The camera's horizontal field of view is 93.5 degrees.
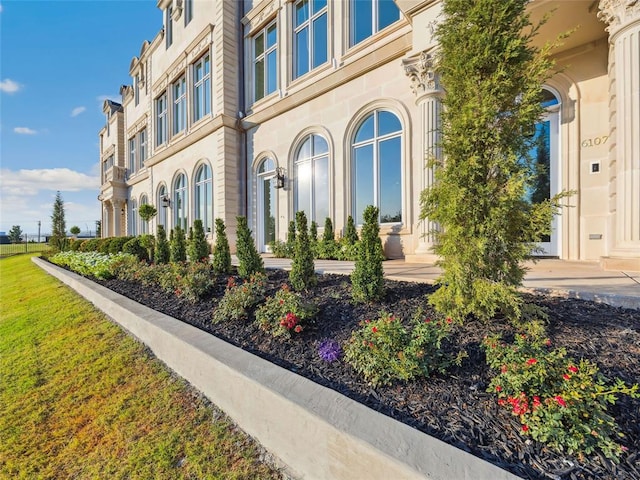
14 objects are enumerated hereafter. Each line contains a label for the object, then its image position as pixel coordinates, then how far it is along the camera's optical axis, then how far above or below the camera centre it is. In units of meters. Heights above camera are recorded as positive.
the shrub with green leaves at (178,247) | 7.31 -0.24
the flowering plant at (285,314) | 2.91 -0.81
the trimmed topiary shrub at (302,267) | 4.23 -0.45
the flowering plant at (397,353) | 2.04 -0.84
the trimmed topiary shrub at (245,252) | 4.96 -0.26
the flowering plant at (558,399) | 1.40 -0.86
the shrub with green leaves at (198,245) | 6.58 -0.18
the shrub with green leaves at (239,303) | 3.56 -0.81
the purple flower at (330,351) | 2.46 -0.97
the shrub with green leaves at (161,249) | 8.04 -0.30
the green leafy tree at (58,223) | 21.80 +1.27
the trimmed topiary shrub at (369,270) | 3.41 -0.40
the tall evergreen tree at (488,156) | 2.46 +0.66
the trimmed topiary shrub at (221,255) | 5.68 -0.34
